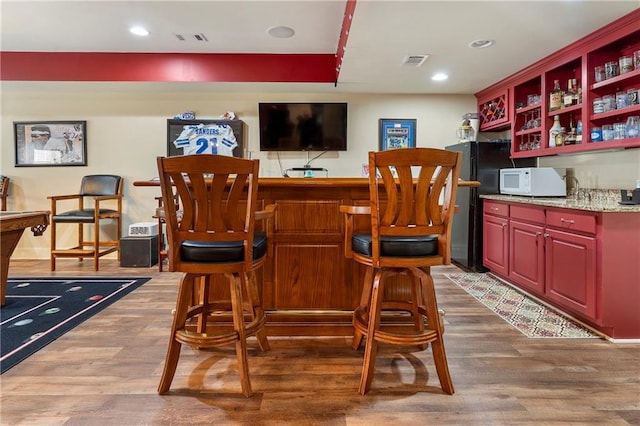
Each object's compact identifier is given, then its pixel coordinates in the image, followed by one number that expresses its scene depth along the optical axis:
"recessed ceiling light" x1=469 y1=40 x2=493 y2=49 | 2.89
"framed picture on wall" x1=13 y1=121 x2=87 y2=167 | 4.61
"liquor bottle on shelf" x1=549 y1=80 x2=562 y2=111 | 3.17
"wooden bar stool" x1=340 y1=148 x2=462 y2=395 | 1.50
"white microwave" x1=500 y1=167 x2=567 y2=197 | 3.21
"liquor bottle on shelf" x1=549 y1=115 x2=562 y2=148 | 3.16
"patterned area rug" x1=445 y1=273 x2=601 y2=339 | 2.35
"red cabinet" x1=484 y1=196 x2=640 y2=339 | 2.23
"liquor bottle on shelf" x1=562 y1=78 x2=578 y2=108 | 3.02
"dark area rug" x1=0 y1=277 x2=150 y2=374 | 2.14
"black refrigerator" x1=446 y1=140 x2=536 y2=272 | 3.88
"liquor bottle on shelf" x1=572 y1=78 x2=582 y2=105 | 2.96
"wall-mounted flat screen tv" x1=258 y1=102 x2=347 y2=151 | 4.56
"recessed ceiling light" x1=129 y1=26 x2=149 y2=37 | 3.29
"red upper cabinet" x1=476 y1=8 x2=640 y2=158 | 2.53
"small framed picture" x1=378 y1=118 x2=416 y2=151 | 4.70
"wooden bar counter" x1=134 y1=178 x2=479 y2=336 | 2.11
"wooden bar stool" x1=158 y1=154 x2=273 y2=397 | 1.45
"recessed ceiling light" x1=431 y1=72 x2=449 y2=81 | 3.79
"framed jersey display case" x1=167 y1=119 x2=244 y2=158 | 4.54
